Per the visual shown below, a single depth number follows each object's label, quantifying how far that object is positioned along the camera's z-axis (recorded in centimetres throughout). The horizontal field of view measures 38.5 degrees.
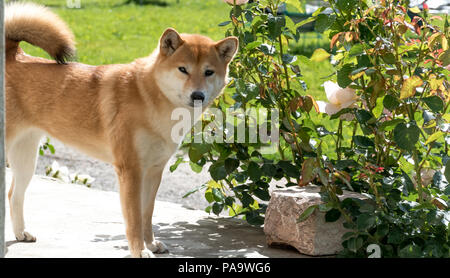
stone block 322
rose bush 298
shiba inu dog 325
